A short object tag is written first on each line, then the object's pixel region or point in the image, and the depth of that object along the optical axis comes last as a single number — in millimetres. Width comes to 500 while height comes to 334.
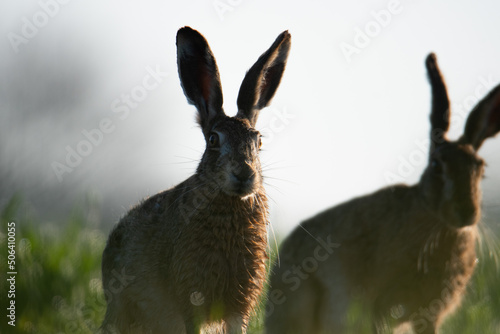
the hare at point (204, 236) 10023
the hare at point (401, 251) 11758
